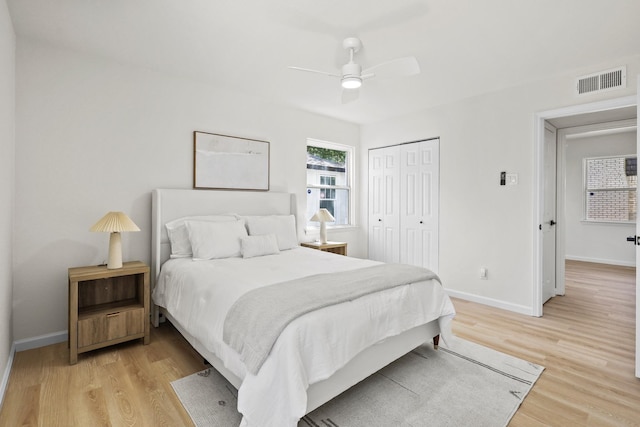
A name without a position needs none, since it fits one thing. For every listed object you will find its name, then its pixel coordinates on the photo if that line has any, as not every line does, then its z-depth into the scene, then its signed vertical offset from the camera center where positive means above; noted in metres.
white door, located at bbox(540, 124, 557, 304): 3.81 -0.03
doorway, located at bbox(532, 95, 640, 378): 3.22 +0.70
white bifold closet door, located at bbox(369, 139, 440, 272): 4.36 +0.17
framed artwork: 3.49 +0.61
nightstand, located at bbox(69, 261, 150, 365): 2.39 -0.79
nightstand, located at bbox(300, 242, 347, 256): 4.27 -0.43
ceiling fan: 2.24 +1.07
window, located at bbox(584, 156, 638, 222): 5.89 +0.52
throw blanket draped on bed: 1.58 -0.49
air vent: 2.90 +1.27
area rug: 1.79 -1.14
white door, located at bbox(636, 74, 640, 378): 2.22 -0.56
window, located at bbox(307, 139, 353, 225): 4.79 +0.58
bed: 1.53 -0.61
